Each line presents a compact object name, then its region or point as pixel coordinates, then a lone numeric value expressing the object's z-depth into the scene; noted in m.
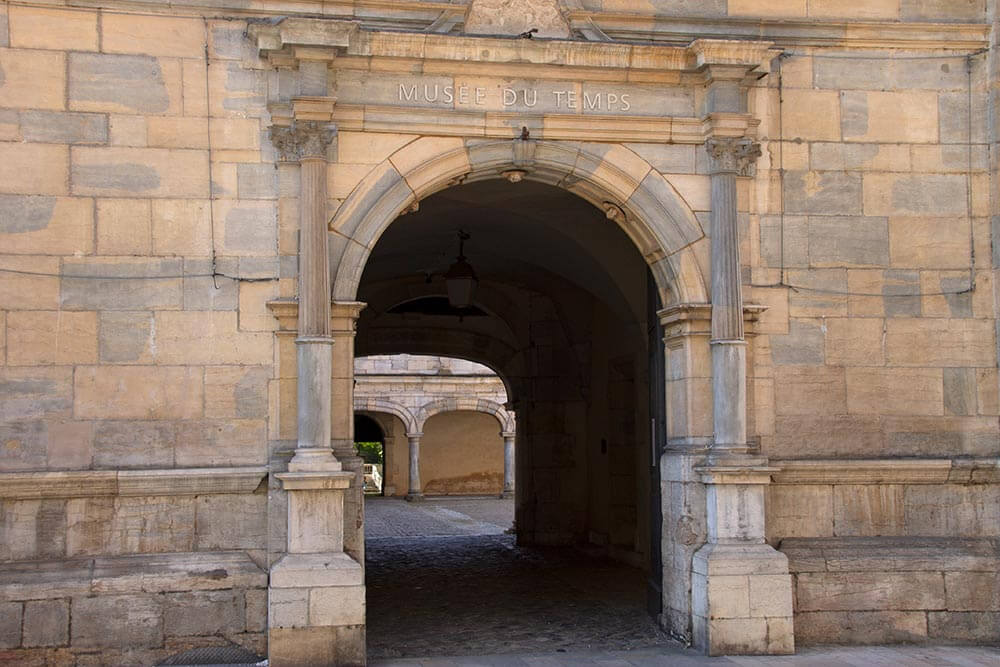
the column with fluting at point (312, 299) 6.74
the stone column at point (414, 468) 25.48
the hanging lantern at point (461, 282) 10.02
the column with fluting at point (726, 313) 7.20
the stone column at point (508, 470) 25.48
